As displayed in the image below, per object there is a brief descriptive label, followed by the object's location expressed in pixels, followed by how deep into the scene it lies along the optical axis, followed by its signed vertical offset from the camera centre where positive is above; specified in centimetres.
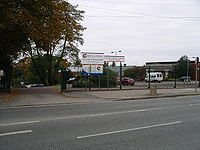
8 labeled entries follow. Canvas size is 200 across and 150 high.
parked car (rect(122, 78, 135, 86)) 3470 -54
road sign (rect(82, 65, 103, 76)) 2164 +74
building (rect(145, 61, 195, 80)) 4547 +102
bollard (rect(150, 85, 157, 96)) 1848 -103
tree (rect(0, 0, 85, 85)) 1490 +403
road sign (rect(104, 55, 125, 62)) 2201 +195
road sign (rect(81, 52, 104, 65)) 2125 +187
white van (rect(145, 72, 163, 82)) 4495 +15
